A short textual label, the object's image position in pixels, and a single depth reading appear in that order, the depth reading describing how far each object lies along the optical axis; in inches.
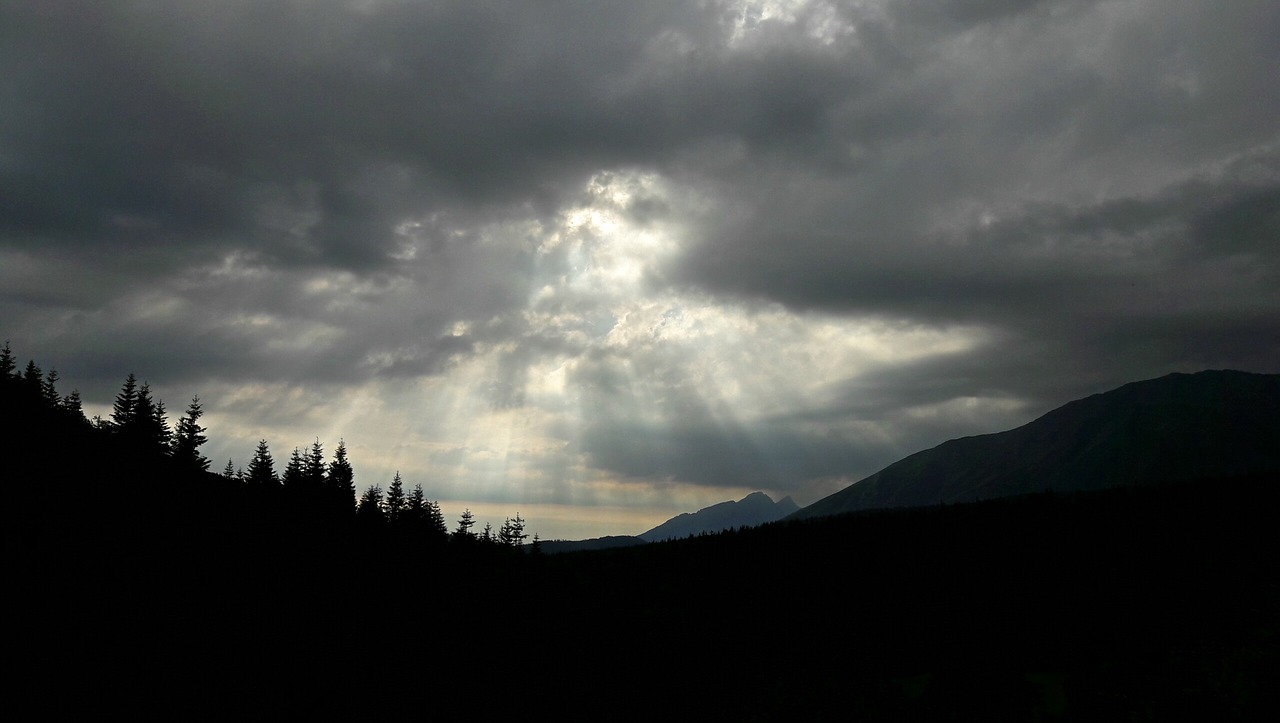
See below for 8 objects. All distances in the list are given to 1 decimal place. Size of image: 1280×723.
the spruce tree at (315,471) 3855.8
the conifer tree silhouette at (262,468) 3855.8
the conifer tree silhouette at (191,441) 3579.7
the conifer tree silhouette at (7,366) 3399.1
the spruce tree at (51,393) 3691.2
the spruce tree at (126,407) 3516.7
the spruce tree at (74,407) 3759.6
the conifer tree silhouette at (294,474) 3812.5
